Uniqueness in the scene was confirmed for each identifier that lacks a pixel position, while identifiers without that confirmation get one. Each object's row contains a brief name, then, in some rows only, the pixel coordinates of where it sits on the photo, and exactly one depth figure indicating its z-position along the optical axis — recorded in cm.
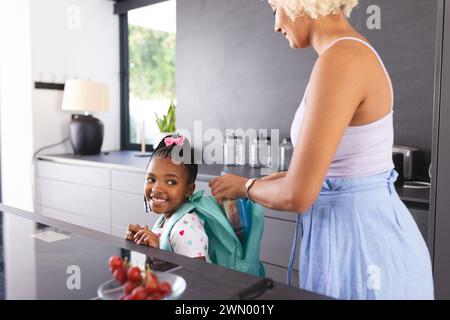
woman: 97
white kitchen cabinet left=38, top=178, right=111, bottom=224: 330
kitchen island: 229
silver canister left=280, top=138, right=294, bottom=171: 268
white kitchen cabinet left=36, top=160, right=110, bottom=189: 329
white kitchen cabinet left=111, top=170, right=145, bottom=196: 301
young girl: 137
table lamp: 365
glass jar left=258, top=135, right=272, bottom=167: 292
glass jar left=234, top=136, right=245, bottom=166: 302
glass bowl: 87
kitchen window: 405
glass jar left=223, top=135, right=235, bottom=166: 306
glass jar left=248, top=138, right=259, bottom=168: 295
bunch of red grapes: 84
